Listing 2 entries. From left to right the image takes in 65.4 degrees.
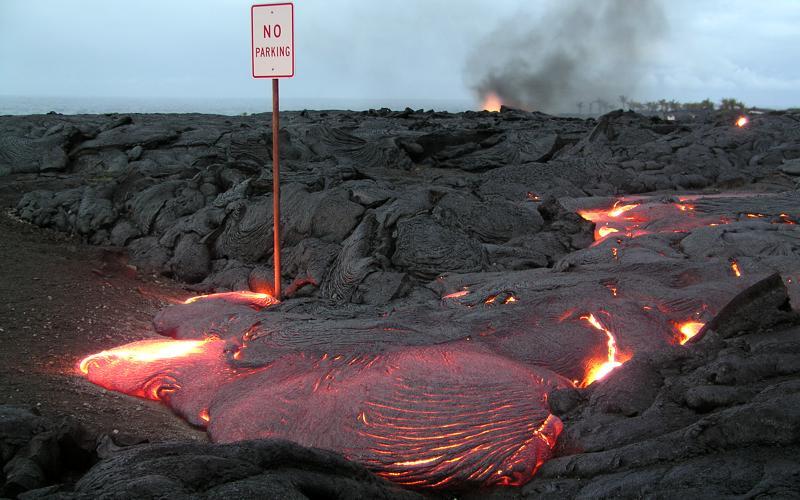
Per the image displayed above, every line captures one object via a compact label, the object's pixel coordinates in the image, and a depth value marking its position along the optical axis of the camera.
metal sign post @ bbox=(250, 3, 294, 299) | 6.24
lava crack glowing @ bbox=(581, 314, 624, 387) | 4.58
